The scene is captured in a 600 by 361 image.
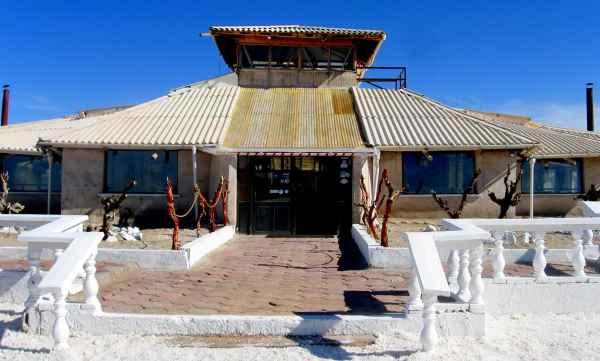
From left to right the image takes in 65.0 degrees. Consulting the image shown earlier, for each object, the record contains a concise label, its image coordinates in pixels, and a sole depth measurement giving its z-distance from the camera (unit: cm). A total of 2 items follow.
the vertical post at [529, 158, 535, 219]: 1429
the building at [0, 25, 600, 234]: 1422
